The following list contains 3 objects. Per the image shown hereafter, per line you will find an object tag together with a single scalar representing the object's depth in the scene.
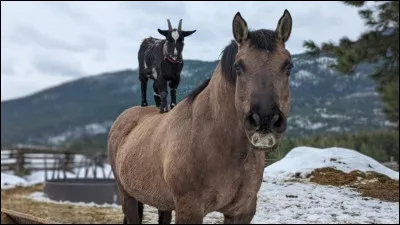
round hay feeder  13.97
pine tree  5.71
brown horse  1.69
